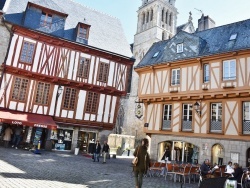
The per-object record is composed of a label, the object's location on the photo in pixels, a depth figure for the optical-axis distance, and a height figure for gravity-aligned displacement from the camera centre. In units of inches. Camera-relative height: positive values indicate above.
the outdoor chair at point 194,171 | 415.1 -36.4
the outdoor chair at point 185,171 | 391.5 -37.3
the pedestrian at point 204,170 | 366.7 -29.8
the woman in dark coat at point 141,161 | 253.1 -17.7
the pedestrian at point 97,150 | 589.3 -24.8
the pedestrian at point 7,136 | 626.5 -11.5
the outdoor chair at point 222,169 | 431.9 -31.9
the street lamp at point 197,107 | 564.4 +96.4
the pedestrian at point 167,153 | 616.7 -17.9
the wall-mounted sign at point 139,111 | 722.2 +96.8
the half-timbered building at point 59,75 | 653.3 +177.3
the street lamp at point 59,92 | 705.3 +127.5
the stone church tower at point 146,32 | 1471.5 +719.9
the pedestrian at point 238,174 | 324.2 -27.5
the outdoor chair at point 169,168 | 412.5 -35.6
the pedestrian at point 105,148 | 589.3 -17.5
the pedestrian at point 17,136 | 649.6 -10.8
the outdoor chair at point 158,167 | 442.5 -38.3
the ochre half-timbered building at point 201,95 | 512.1 +126.3
